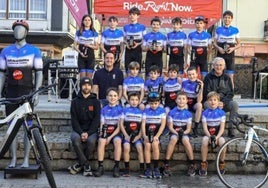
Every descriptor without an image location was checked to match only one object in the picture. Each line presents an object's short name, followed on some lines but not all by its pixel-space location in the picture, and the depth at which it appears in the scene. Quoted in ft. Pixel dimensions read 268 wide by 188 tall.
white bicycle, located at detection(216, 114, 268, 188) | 22.92
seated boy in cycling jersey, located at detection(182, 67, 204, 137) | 27.88
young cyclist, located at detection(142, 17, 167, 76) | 32.24
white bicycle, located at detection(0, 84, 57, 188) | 20.21
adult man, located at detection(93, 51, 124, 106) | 28.73
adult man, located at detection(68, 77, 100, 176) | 24.86
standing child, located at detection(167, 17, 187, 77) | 32.40
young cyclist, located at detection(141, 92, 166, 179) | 24.82
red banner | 40.63
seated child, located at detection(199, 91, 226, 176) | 25.00
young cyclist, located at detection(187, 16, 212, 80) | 32.27
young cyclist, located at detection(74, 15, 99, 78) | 32.07
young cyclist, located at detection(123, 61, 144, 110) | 28.09
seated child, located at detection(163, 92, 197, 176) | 25.16
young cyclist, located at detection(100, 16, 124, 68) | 32.40
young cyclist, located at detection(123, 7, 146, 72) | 32.65
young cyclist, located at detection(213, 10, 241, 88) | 32.04
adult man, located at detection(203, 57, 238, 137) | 27.78
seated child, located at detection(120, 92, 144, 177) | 25.04
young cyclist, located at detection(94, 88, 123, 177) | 24.93
